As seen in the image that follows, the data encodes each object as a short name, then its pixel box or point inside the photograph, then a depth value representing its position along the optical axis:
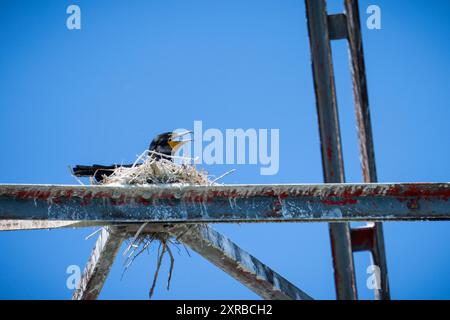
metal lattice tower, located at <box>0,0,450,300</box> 8.59
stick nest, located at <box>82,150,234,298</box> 9.13
